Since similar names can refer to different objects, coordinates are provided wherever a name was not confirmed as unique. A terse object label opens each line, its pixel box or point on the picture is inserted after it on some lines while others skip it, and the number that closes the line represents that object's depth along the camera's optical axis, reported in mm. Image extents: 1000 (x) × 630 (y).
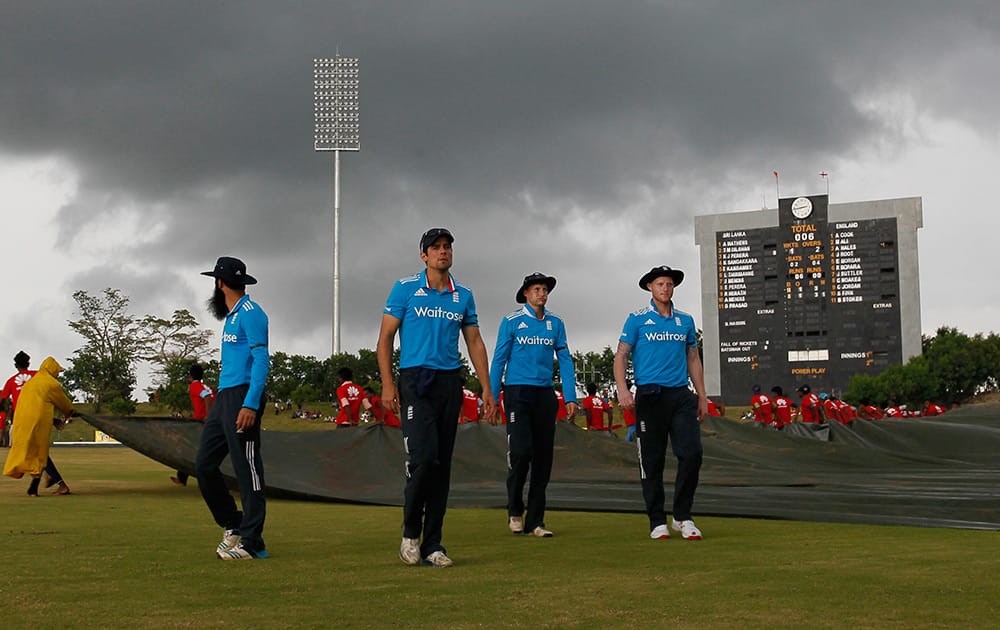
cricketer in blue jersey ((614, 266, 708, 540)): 7535
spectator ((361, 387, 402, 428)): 17844
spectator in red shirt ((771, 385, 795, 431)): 24609
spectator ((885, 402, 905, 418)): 41119
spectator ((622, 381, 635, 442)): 17078
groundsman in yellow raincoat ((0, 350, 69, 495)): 12873
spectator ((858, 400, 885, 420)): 33375
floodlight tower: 71625
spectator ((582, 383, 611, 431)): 25359
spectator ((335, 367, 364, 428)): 17844
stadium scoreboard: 60500
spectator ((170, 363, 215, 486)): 15141
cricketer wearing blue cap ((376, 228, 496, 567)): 5992
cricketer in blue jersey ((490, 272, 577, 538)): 8219
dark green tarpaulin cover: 9094
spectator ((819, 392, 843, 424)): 26592
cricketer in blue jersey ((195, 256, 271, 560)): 6281
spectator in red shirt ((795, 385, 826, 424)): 24094
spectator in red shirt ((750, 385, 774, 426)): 25547
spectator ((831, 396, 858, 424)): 26859
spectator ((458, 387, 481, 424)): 20575
